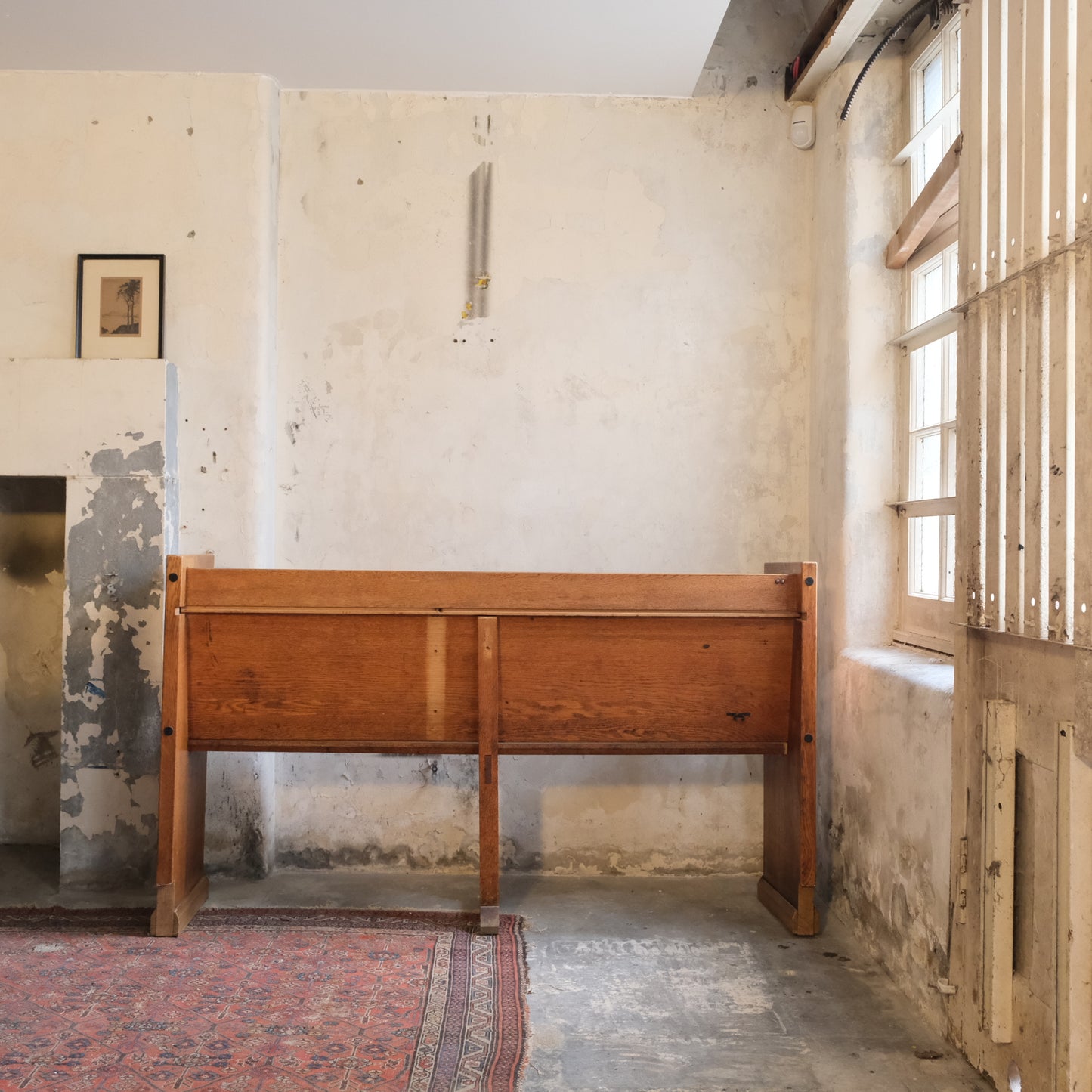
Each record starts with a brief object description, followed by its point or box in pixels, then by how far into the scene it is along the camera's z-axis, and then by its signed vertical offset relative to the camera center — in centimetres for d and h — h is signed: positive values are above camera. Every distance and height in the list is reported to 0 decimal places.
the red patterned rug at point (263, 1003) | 221 -120
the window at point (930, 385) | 297 +58
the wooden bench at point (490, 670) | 308 -37
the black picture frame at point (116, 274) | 364 +104
